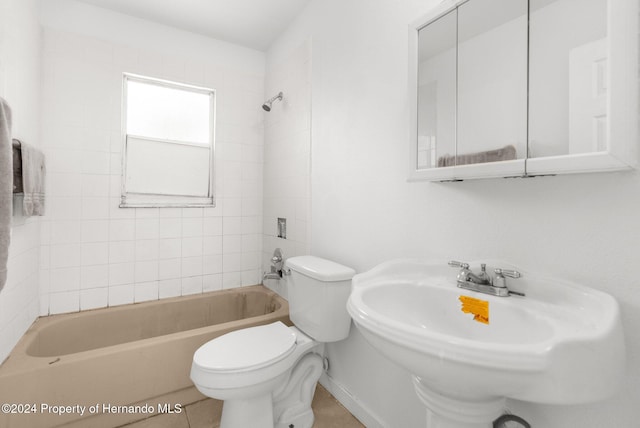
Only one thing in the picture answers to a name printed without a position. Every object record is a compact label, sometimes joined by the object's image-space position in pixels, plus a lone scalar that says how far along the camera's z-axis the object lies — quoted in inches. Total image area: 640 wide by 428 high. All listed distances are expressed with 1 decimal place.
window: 85.5
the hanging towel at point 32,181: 56.1
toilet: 49.8
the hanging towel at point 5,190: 40.2
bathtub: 52.6
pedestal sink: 22.1
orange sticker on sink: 34.8
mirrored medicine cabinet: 26.8
